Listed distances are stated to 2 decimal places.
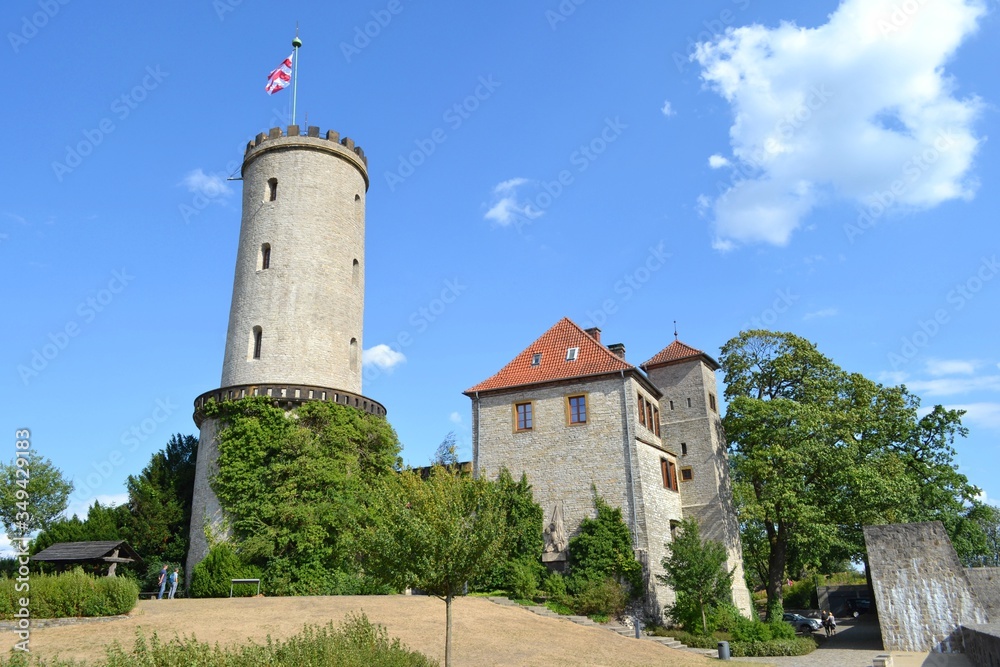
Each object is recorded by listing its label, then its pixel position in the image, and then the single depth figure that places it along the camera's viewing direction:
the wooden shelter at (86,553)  22.17
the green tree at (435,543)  14.12
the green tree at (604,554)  27.20
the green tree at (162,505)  29.55
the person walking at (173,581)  25.44
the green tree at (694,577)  25.36
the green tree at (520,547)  26.44
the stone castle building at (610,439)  29.06
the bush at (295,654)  10.45
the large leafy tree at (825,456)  30.66
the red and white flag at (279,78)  31.77
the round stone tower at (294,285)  29.20
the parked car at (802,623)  35.84
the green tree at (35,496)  42.66
